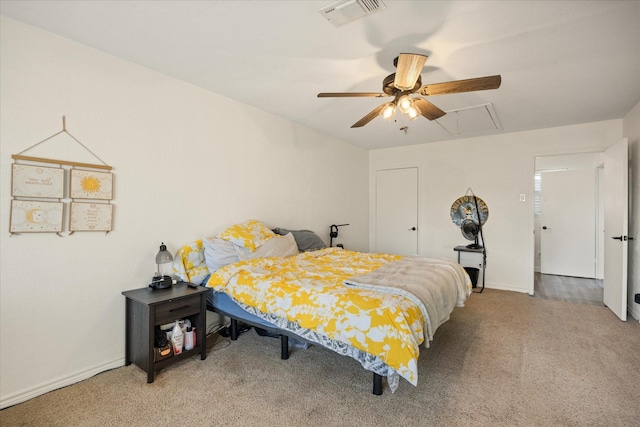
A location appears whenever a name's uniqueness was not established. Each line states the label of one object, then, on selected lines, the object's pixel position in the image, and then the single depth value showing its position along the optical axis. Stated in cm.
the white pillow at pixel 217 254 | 279
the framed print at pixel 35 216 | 195
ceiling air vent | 172
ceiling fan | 193
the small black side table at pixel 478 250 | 462
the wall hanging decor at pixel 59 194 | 197
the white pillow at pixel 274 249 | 293
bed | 182
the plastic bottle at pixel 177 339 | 237
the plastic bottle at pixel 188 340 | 247
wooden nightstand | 220
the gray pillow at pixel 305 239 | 366
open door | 332
